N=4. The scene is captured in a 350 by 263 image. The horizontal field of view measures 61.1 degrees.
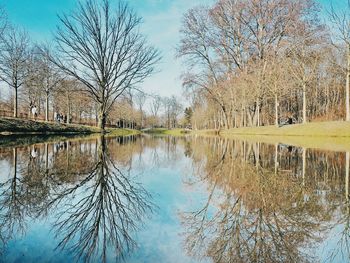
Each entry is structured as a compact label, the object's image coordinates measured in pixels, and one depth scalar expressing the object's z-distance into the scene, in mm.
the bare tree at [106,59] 25266
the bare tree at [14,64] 28578
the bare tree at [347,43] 22406
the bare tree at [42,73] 32375
